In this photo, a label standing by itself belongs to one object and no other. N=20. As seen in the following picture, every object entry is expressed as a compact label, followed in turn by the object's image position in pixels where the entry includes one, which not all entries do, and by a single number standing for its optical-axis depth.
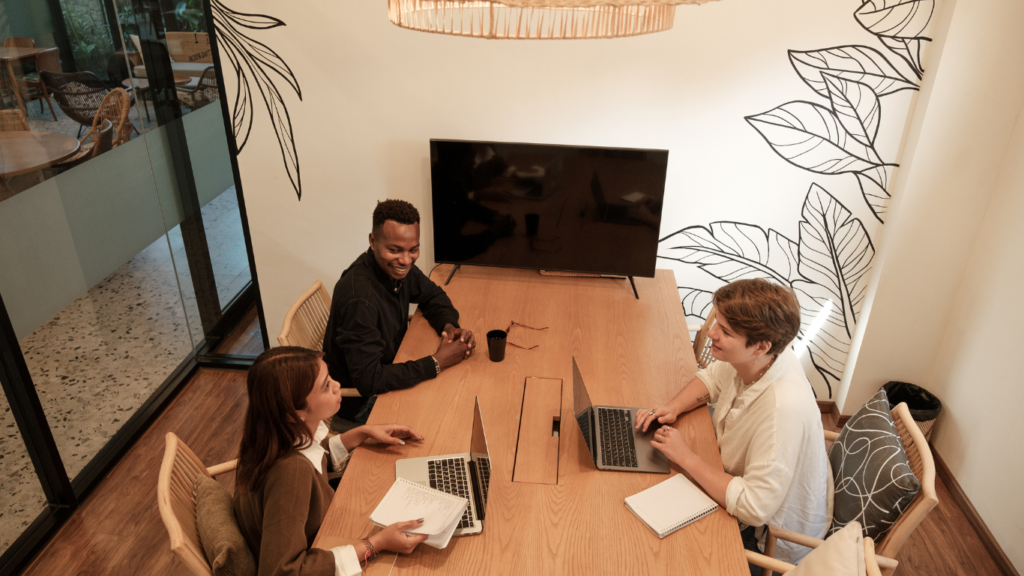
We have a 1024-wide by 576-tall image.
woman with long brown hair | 1.51
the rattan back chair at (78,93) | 2.55
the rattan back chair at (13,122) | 2.31
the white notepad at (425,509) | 1.58
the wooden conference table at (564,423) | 1.60
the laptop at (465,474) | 1.69
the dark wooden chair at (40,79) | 2.41
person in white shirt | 1.73
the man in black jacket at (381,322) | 2.22
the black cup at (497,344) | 2.34
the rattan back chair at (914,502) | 1.72
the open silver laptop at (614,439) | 1.89
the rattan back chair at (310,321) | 2.45
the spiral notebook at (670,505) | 1.68
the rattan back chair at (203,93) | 3.34
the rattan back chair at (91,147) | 2.64
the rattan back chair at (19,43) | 2.32
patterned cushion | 1.77
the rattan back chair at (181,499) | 1.52
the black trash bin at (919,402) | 3.04
